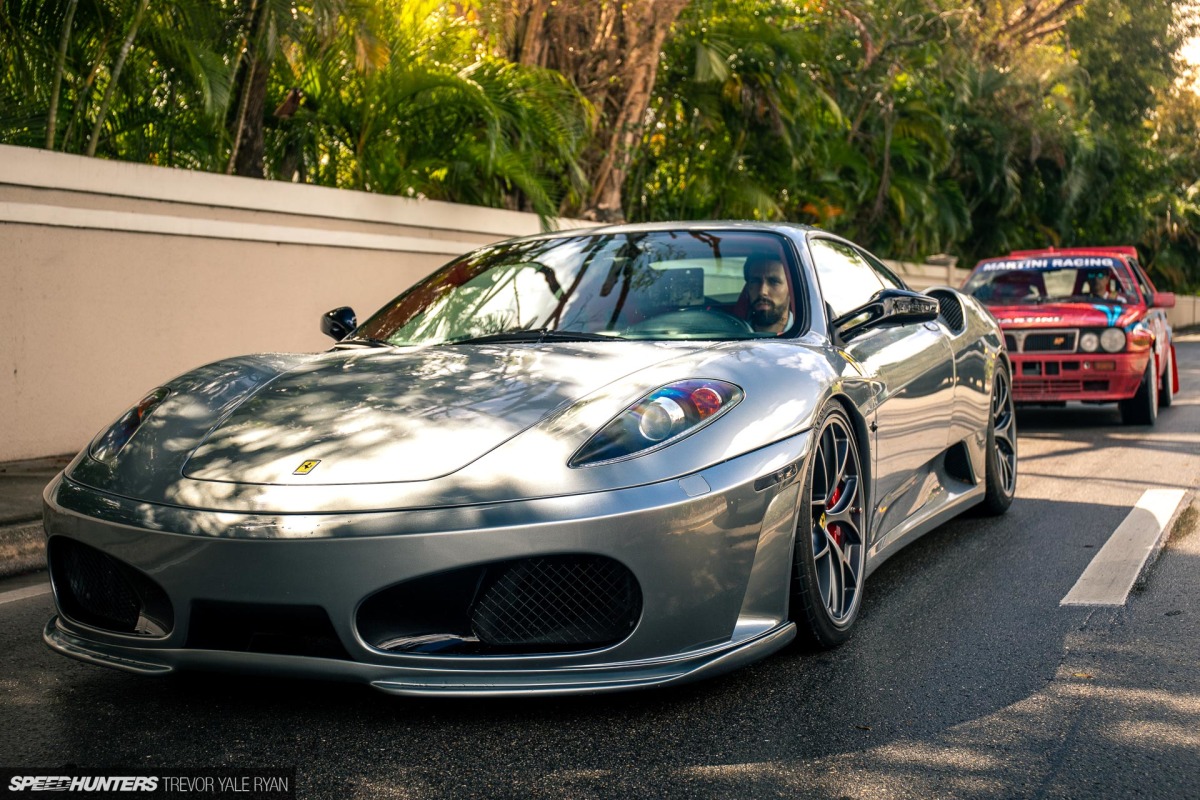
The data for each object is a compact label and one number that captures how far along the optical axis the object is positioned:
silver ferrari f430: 3.17
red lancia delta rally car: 10.65
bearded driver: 4.50
